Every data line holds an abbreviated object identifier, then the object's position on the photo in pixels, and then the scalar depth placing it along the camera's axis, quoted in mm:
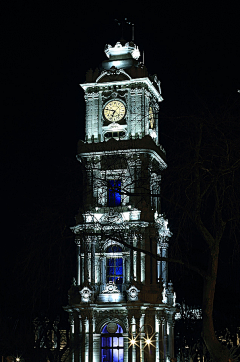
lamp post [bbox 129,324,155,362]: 61062
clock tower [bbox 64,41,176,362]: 62312
